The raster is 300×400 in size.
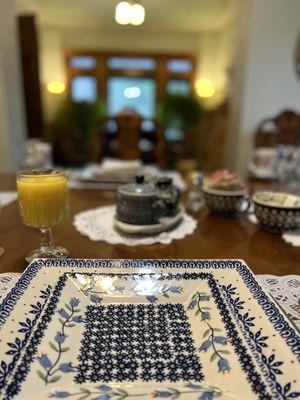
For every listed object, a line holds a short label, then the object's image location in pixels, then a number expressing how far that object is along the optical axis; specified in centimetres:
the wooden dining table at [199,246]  70
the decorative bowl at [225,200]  94
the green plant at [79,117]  520
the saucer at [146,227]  80
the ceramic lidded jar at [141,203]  80
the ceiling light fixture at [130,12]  165
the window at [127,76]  605
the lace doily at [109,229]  79
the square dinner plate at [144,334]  37
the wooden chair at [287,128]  215
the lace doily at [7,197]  110
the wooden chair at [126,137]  214
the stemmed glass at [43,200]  70
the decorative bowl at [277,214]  82
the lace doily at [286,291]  52
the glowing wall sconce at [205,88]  584
